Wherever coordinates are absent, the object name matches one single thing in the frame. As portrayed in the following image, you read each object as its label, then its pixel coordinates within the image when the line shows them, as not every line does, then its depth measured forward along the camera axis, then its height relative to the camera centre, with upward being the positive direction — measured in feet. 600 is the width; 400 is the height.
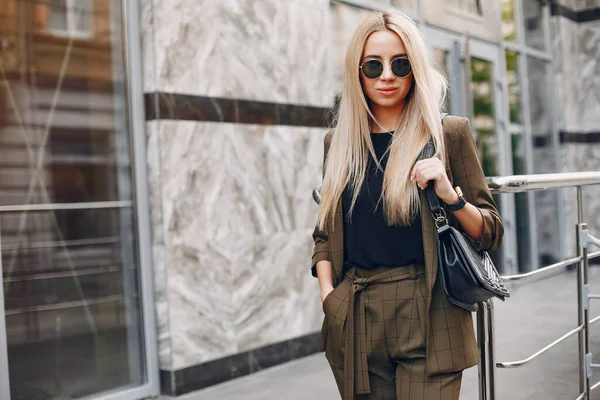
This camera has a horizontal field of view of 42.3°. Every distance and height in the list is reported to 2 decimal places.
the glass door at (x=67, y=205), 14.17 -0.25
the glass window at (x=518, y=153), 33.91 +0.97
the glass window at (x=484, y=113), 30.73 +2.55
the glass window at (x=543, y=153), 36.06 +0.98
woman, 7.13 -0.41
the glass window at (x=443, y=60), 28.53 +4.40
